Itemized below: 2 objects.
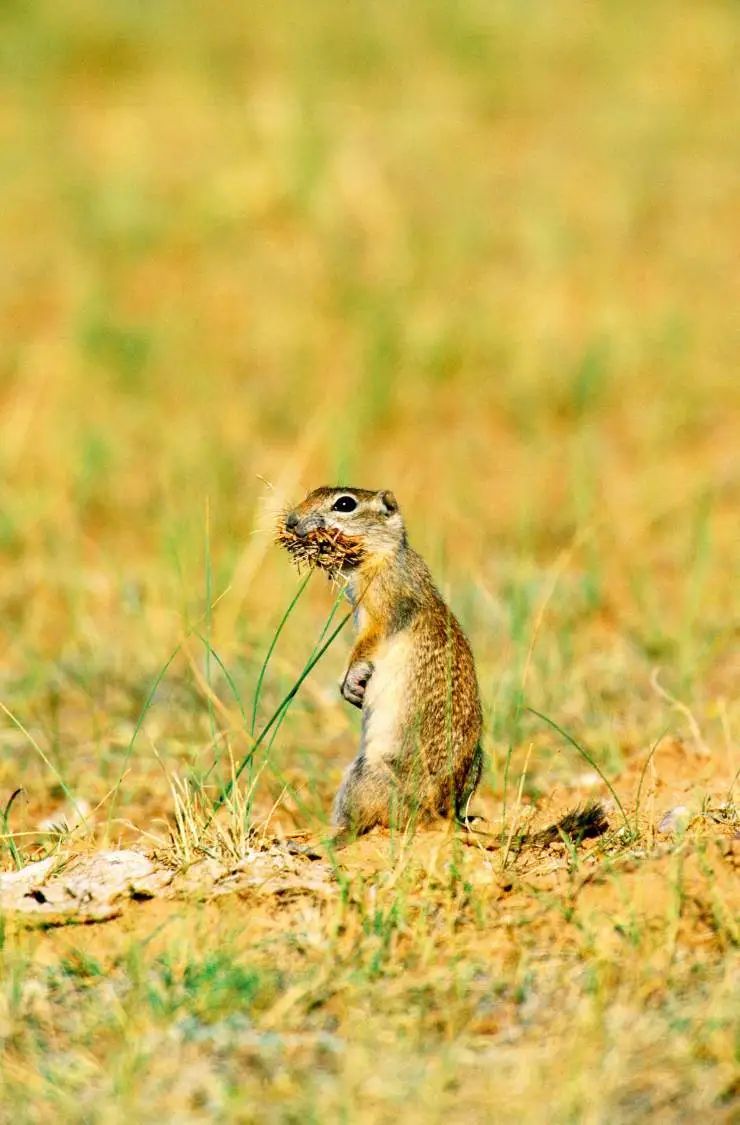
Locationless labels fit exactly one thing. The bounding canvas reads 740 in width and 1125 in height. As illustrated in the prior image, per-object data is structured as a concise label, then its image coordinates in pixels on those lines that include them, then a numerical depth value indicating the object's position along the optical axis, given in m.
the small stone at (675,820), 7.82
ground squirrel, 8.02
